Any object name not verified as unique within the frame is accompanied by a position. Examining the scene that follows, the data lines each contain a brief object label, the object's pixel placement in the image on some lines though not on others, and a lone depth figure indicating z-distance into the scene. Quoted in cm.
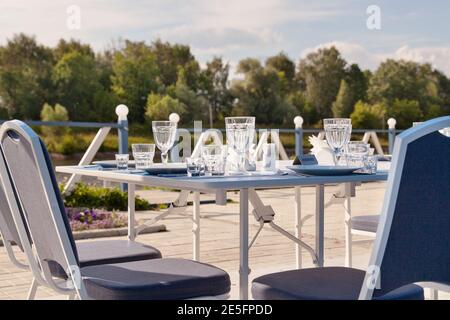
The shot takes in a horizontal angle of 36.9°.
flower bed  546
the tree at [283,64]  5719
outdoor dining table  179
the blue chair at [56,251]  171
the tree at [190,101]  4572
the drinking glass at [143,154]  247
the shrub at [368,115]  4887
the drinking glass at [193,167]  208
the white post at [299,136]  946
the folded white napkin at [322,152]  247
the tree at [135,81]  4659
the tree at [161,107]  4247
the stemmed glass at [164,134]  248
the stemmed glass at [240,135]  227
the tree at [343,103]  5112
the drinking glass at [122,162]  249
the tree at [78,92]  4450
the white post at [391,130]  1012
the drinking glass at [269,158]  239
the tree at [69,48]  4956
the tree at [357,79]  5338
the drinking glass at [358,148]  221
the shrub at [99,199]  681
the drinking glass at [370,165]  209
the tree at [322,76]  5375
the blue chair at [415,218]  152
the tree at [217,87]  4797
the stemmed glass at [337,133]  232
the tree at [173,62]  4975
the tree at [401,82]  5231
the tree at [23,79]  4356
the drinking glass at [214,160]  214
